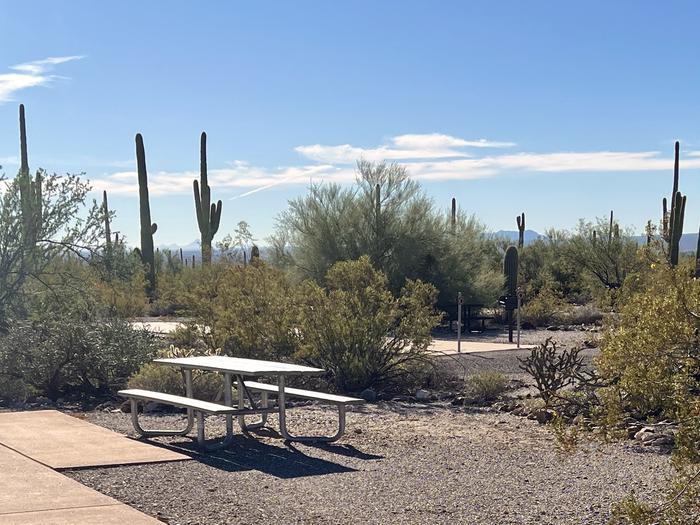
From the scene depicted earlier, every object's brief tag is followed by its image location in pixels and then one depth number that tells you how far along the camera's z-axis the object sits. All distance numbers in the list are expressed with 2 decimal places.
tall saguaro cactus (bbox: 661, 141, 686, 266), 32.69
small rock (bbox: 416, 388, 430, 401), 13.25
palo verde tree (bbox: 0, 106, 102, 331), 15.10
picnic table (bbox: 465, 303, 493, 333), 26.27
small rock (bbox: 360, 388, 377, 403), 13.14
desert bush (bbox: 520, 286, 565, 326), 28.61
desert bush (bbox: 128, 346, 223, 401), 12.41
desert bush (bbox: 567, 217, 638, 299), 33.97
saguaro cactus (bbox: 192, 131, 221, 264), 34.19
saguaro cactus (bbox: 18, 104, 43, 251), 15.12
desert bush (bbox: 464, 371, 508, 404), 12.91
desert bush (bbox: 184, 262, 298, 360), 14.62
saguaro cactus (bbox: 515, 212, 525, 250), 50.22
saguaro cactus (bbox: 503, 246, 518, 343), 27.33
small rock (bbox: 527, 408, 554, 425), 11.18
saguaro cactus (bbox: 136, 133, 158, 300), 31.62
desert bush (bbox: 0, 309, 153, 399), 13.12
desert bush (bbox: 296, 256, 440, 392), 13.66
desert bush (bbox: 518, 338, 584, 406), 11.71
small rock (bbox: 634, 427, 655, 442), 9.75
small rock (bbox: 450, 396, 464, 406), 12.84
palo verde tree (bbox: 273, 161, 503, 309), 26.77
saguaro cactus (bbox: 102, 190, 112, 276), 16.05
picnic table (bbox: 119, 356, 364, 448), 9.41
